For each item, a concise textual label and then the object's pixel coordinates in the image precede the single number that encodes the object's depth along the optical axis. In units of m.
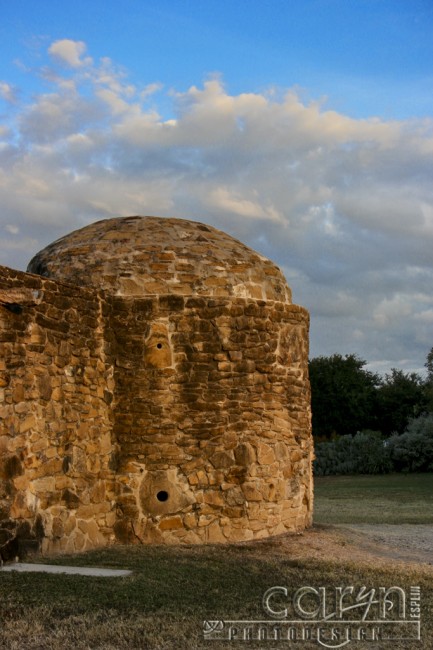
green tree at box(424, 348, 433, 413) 37.84
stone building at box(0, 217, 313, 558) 8.86
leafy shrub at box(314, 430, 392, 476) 28.98
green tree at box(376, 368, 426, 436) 43.94
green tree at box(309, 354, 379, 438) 43.38
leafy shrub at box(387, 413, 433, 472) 28.50
